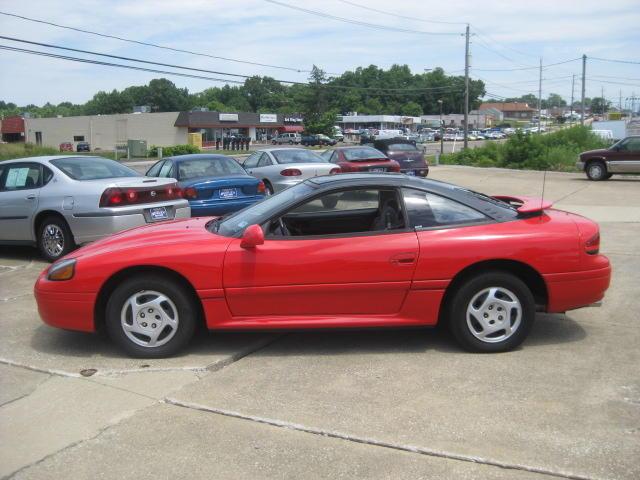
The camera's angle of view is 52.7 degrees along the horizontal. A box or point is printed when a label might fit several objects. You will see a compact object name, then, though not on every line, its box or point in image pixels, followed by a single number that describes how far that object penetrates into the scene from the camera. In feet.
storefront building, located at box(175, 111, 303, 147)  236.02
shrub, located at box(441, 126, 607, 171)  97.25
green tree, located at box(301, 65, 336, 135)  298.97
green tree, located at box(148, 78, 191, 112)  436.35
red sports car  15.97
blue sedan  35.12
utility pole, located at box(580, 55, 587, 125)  202.28
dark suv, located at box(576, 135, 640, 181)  71.05
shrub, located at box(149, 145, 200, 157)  174.19
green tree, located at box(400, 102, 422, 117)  488.44
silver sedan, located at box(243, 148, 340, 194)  49.42
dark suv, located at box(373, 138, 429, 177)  71.31
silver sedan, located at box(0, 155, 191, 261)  27.58
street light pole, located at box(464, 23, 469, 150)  159.43
